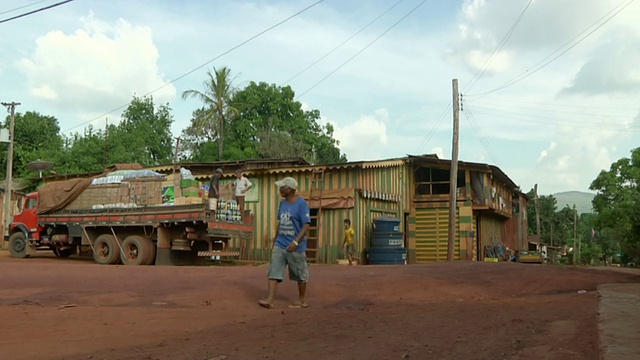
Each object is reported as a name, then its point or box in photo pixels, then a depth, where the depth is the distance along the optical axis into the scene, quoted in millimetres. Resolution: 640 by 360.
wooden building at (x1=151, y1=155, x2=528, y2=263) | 20766
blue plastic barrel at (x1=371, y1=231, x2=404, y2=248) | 20047
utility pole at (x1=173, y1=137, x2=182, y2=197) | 16234
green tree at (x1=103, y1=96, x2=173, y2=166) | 46969
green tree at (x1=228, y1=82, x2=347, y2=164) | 47219
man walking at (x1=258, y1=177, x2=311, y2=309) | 7805
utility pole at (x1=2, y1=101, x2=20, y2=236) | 26620
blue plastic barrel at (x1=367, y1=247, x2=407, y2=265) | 19969
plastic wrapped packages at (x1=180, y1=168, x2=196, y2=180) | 16470
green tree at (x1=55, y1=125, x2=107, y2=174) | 35812
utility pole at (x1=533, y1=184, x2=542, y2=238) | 48594
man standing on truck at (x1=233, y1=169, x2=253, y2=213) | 16766
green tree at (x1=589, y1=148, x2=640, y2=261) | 40938
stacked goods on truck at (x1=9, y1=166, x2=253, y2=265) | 15562
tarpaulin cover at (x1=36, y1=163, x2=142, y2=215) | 17453
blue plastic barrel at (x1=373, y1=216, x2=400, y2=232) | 20062
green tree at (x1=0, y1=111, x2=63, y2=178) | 40344
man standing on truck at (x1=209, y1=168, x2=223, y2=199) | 16328
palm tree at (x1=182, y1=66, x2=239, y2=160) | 41031
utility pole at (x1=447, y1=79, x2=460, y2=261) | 21647
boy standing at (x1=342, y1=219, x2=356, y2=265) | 18725
